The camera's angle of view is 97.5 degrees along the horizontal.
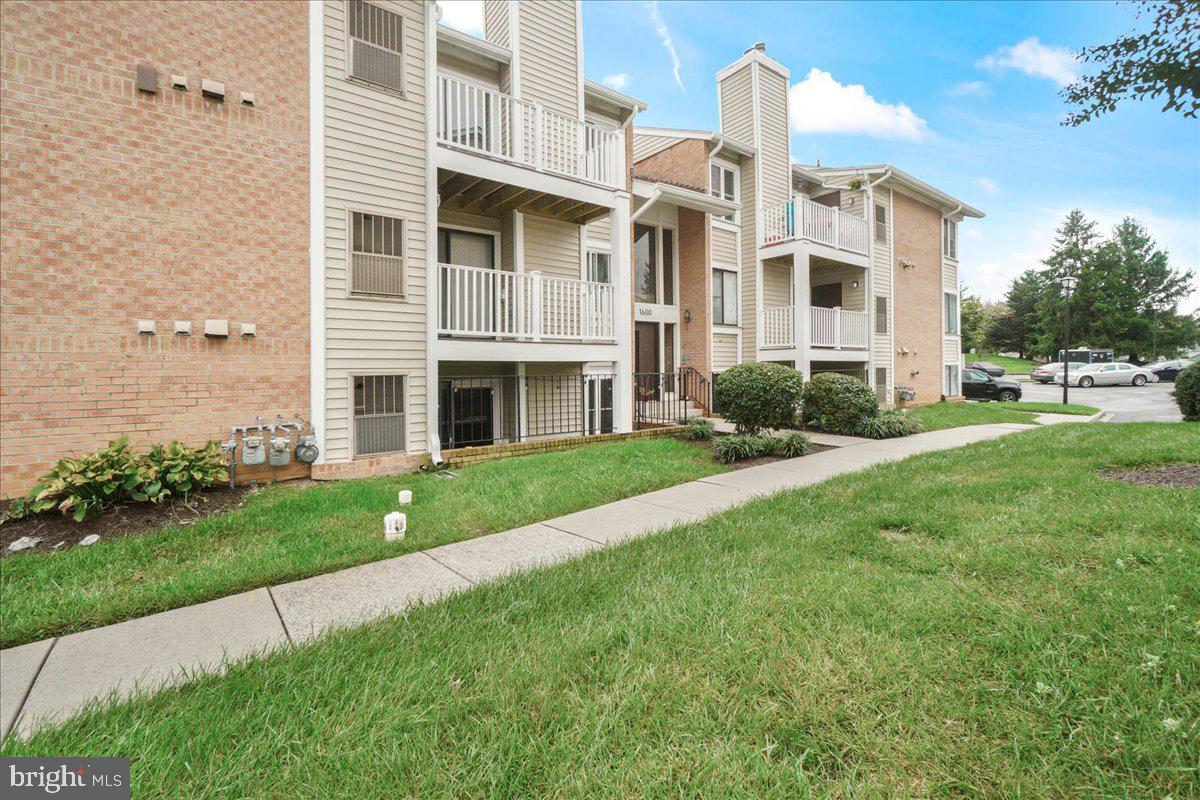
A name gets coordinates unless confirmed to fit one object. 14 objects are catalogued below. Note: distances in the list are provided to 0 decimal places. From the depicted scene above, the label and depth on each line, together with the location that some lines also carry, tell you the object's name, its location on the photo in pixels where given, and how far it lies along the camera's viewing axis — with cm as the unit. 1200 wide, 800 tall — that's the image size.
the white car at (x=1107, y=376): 3180
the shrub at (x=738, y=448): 820
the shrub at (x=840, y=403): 1102
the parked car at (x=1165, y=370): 3622
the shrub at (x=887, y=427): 1067
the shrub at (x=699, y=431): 980
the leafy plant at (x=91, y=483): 509
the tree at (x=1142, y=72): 387
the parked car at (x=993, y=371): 2623
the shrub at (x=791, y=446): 868
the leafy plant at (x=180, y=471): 548
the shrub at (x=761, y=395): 884
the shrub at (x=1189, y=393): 1024
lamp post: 2062
